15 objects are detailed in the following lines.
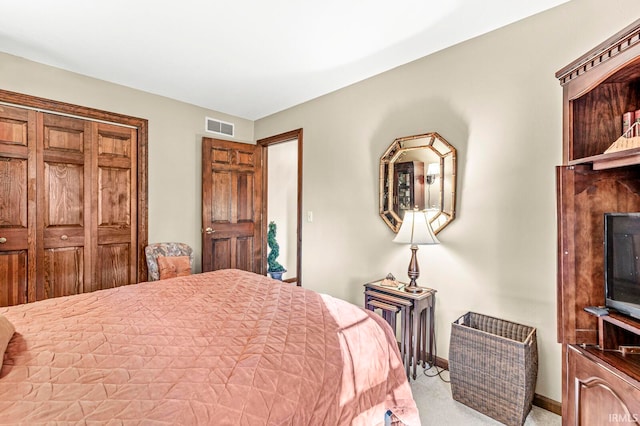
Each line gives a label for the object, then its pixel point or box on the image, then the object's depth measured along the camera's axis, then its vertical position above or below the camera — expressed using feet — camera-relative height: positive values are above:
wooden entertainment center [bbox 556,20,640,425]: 4.78 +0.13
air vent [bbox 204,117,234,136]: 13.28 +3.93
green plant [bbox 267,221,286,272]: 15.97 -1.93
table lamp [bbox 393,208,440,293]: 7.72 -0.53
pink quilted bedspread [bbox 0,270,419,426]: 3.00 -1.80
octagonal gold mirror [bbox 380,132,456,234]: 8.10 +1.00
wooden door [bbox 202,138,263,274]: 12.66 +0.40
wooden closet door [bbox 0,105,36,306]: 8.79 +0.33
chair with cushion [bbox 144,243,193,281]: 11.03 -1.70
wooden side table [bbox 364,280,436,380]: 7.64 -2.60
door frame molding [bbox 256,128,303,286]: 12.50 +1.66
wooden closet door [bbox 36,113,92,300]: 9.41 +0.30
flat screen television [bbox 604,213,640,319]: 4.36 -0.71
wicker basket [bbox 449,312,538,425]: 5.96 -3.20
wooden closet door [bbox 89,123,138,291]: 10.47 +0.34
